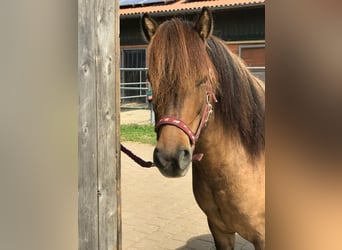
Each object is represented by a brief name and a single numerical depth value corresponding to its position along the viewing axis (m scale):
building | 9.55
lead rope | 1.71
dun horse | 1.60
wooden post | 1.28
